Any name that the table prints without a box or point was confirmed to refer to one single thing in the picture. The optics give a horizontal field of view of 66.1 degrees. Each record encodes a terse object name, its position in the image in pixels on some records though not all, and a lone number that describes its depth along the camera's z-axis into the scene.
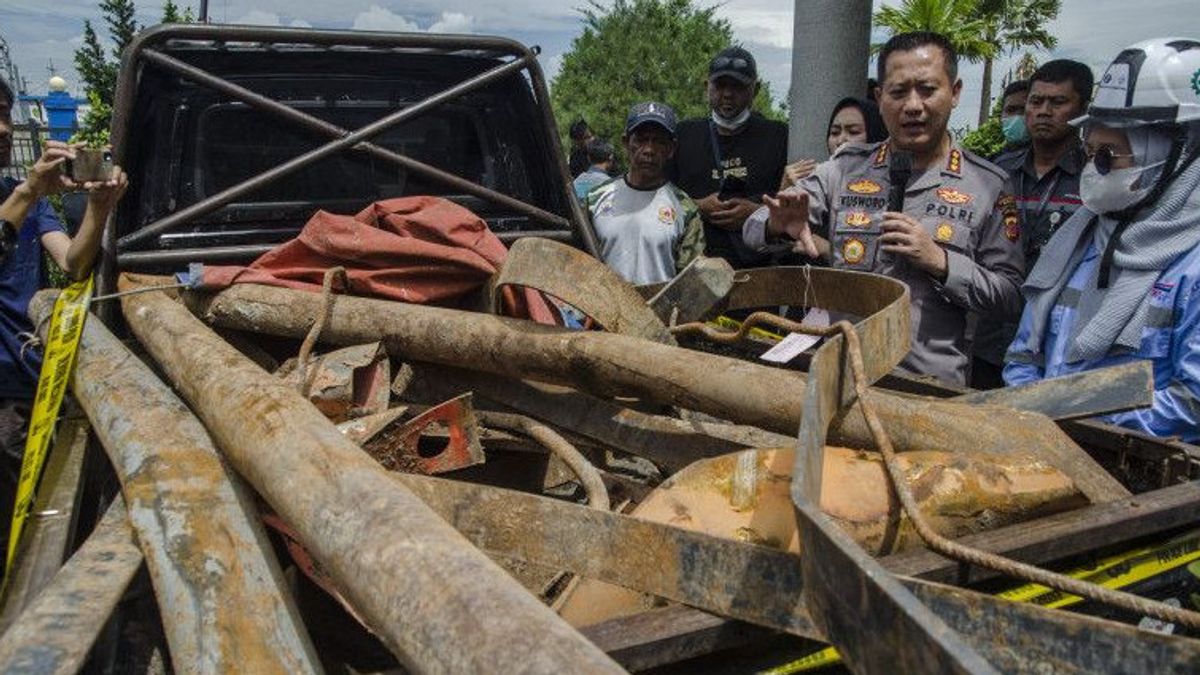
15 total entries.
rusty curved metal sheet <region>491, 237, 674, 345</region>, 2.06
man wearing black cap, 4.66
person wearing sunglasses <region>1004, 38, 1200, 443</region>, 2.30
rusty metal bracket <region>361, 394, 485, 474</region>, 1.79
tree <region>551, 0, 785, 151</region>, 30.08
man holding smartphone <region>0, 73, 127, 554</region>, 2.81
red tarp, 2.50
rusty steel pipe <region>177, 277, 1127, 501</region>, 1.67
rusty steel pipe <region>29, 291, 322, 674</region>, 1.14
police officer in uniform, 2.81
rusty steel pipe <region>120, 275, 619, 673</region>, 0.85
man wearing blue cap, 4.09
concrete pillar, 5.72
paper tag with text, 2.04
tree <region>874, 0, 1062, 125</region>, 24.73
